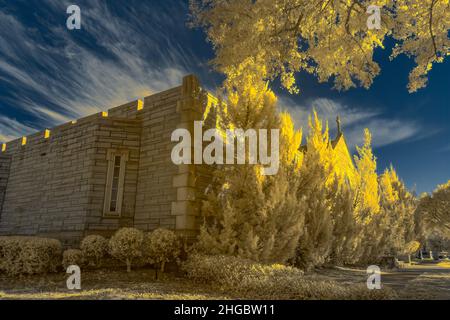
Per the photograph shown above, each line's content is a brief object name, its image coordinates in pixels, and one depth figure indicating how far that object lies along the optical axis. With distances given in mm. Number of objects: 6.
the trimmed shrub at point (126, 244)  9453
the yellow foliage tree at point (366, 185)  17406
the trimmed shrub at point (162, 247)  9336
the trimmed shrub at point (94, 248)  9820
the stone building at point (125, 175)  10484
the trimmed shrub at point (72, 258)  9625
